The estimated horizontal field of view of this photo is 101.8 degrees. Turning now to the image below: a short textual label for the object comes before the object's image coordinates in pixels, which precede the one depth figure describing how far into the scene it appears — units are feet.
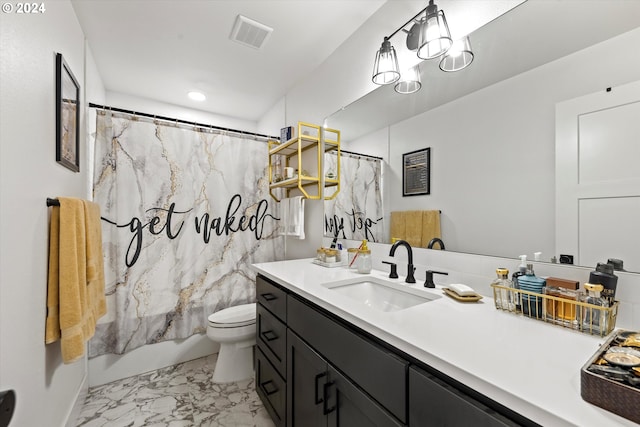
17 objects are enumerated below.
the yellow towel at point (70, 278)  3.50
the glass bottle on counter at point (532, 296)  2.57
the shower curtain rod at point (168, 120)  6.13
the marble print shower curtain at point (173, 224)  6.21
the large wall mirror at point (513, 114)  2.57
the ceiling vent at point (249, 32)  5.48
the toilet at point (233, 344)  6.08
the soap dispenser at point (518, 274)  2.73
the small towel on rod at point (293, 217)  7.04
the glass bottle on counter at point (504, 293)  2.76
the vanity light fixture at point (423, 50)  3.66
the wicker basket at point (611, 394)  1.32
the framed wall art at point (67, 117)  4.02
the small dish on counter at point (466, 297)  3.09
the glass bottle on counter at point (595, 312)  2.19
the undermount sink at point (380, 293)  3.74
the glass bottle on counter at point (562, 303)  2.38
